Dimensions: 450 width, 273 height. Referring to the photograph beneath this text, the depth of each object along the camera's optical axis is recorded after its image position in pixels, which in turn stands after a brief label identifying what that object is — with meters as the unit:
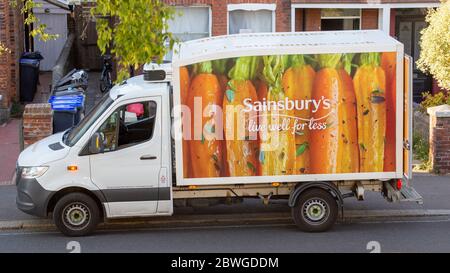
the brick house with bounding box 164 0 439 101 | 20.03
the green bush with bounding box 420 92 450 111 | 18.09
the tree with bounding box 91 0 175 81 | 10.01
